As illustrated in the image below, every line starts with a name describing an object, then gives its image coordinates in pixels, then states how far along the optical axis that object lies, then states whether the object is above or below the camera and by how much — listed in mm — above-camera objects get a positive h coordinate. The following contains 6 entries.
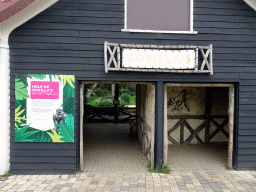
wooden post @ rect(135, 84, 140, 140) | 8019 -1038
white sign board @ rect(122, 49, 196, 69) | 4723 +813
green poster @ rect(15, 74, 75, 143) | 4668 -370
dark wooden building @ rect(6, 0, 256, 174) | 4691 +1032
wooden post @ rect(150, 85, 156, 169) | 4996 -917
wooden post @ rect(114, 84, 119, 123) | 11867 -606
